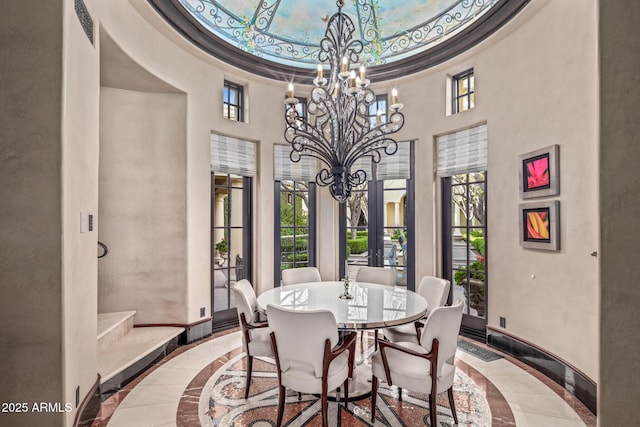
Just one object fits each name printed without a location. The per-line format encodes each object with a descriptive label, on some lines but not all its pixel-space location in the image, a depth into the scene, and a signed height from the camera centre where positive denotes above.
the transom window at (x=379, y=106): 4.93 +1.66
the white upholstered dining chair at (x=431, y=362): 2.08 -1.06
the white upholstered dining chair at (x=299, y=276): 3.68 -0.75
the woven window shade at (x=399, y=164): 4.61 +0.72
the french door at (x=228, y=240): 4.29 -0.37
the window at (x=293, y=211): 4.79 +0.03
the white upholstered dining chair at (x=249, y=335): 2.64 -1.05
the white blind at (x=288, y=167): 4.77 +0.70
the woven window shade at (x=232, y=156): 4.19 +0.79
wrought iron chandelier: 2.74 +0.83
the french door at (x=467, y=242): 3.94 -0.39
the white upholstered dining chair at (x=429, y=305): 2.91 -0.88
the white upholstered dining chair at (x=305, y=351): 2.03 -0.92
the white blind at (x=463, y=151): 3.84 +0.78
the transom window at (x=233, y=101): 4.43 +1.58
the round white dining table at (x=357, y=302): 2.30 -0.78
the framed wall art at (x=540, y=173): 2.92 +0.39
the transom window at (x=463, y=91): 4.10 +1.60
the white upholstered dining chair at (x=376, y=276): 3.77 -0.76
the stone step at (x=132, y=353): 2.73 -1.36
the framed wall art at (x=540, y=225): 2.92 -0.12
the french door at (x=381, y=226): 4.62 -0.20
